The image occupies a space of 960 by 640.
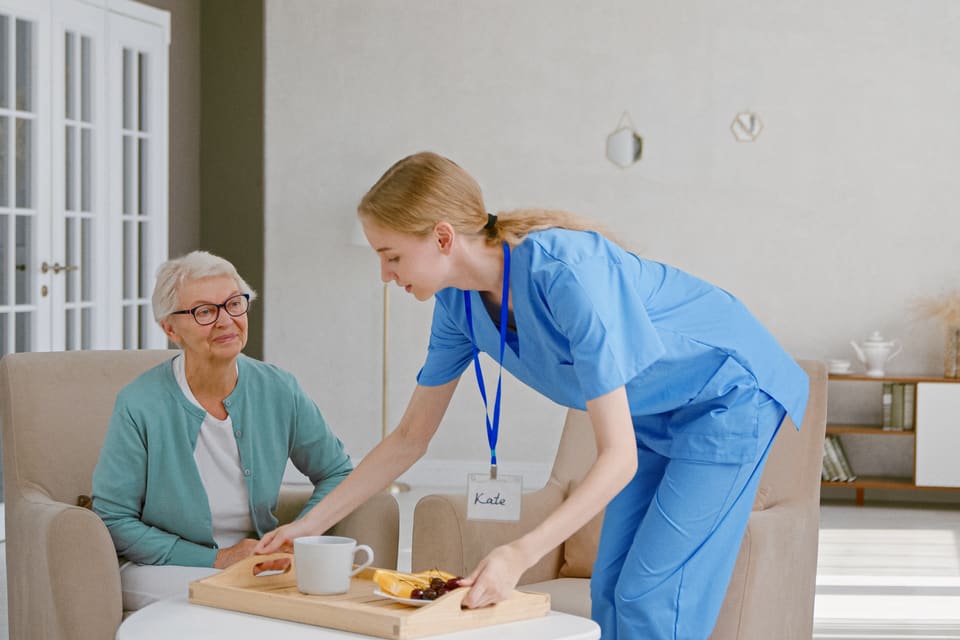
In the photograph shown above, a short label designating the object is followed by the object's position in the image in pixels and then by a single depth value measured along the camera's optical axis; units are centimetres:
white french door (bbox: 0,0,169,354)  554
